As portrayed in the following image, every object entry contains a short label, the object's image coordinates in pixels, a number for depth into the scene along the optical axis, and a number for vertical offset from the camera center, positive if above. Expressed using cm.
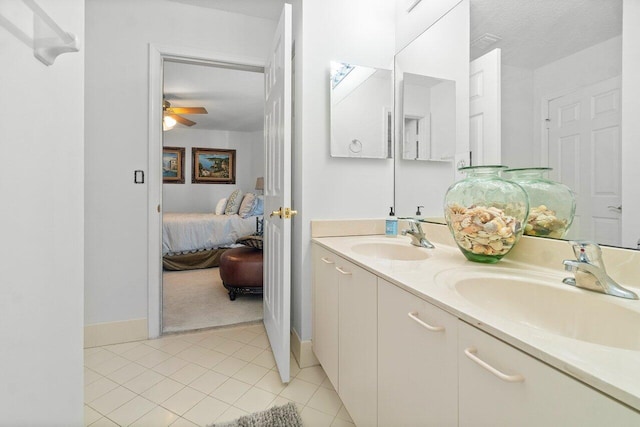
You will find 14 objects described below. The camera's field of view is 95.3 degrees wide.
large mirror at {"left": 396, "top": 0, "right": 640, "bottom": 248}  87 +41
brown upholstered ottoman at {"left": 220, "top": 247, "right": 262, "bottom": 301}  275 -60
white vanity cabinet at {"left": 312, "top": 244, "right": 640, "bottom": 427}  45 -35
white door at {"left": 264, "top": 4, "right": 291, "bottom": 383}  152 +11
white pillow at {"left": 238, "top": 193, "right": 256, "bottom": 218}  458 +7
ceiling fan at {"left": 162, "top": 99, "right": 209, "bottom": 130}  392 +135
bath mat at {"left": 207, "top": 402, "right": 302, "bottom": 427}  127 -93
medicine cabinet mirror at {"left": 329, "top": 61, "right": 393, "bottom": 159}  180 +64
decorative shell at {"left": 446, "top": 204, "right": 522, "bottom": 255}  100 -6
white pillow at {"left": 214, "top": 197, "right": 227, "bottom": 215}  509 +5
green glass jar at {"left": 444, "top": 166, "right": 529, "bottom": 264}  101 -2
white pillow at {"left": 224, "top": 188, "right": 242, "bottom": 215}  488 +10
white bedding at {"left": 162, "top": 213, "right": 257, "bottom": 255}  389 -29
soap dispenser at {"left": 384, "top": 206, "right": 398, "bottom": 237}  177 -10
